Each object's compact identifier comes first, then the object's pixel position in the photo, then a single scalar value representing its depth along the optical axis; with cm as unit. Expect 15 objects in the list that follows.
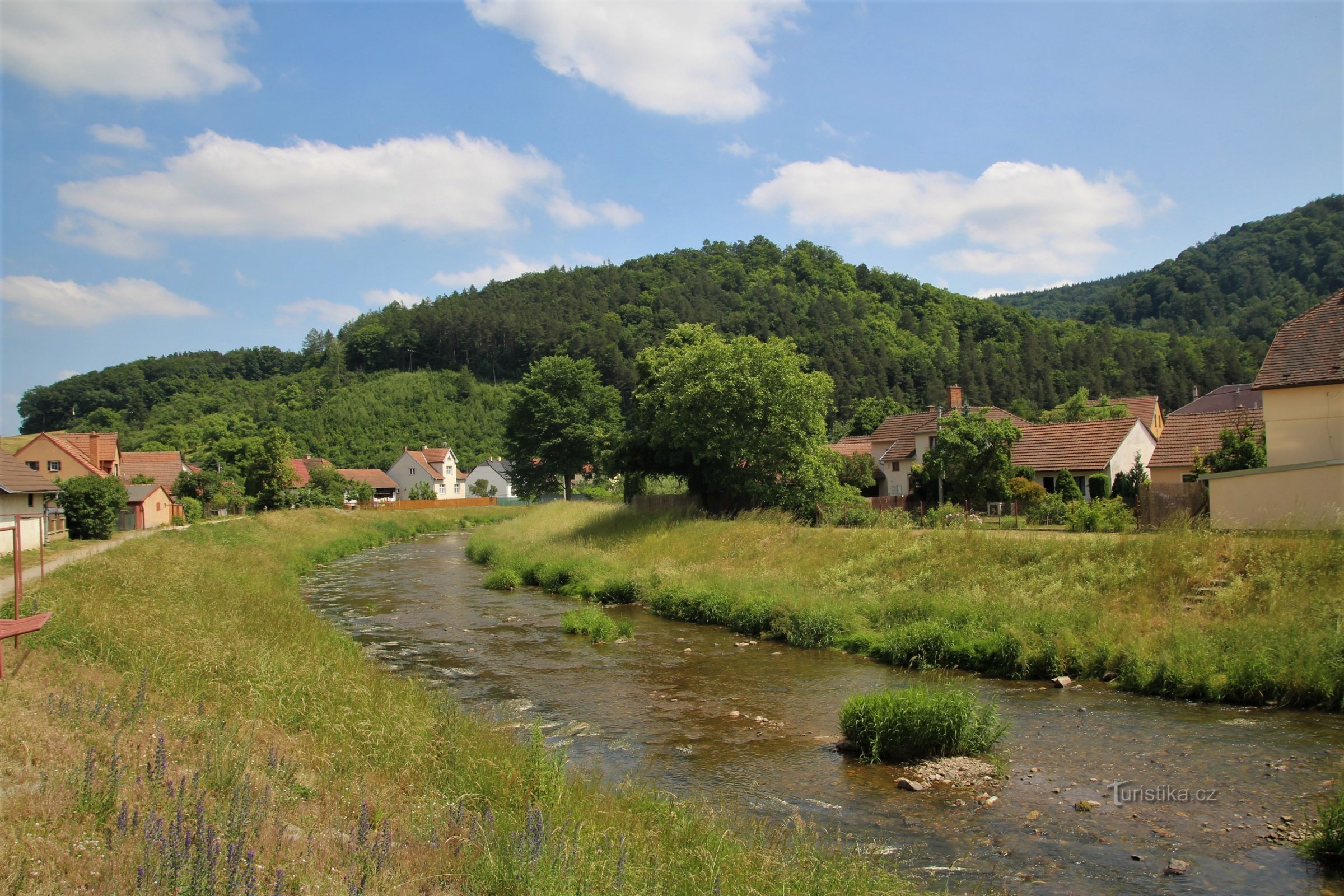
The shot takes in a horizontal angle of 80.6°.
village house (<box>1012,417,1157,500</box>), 4191
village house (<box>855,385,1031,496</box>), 5419
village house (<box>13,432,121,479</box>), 5553
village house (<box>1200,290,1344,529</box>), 2003
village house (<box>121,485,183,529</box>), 5019
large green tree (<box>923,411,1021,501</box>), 3525
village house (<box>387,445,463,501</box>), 10419
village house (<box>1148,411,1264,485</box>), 3545
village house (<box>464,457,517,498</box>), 10919
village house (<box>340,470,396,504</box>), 10188
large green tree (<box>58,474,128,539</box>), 3759
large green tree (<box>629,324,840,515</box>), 3139
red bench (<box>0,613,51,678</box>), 865
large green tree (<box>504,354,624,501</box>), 6869
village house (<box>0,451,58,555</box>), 3144
